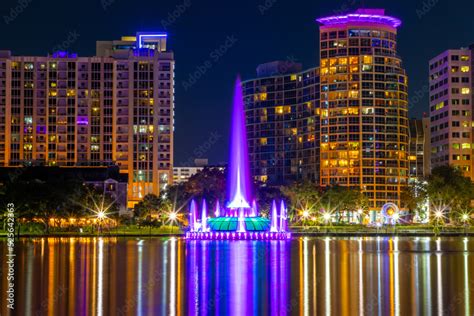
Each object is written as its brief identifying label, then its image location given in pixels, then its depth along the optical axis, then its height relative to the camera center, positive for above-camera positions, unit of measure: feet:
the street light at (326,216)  602.85 -18.00
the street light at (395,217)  574.97 -17.72
